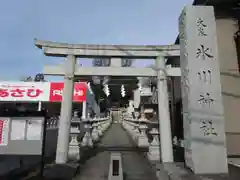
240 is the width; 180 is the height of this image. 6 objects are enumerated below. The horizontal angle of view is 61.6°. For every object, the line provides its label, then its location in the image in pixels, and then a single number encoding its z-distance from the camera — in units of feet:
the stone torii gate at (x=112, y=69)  23.66
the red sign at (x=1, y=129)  12.68
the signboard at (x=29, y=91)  66.18
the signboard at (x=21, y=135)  12.63
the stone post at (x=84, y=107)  67.05
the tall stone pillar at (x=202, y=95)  13.66
